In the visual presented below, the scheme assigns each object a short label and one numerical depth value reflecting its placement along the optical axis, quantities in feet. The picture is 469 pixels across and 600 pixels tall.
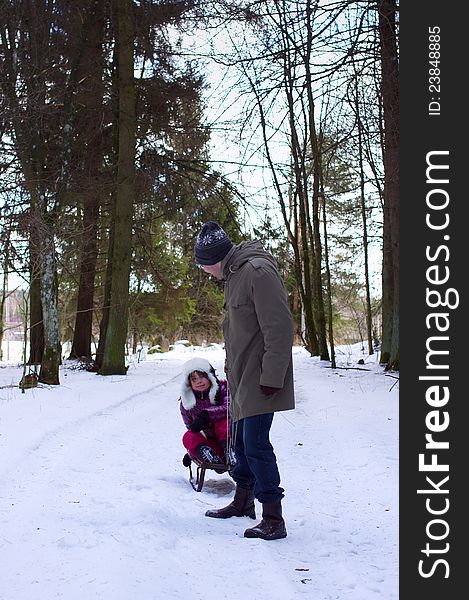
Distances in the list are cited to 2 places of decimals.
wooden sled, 15.92
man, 12.22
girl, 16.46
